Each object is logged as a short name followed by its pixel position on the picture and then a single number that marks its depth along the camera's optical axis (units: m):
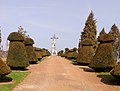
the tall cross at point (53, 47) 117.46
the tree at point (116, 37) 68.89
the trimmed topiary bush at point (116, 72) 16.31
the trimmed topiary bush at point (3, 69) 15.74
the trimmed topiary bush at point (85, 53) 32.75
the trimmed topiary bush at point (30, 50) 32.84
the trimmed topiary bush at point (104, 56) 23.80
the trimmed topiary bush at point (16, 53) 24.23
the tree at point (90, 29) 57.98
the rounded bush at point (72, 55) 51.02
